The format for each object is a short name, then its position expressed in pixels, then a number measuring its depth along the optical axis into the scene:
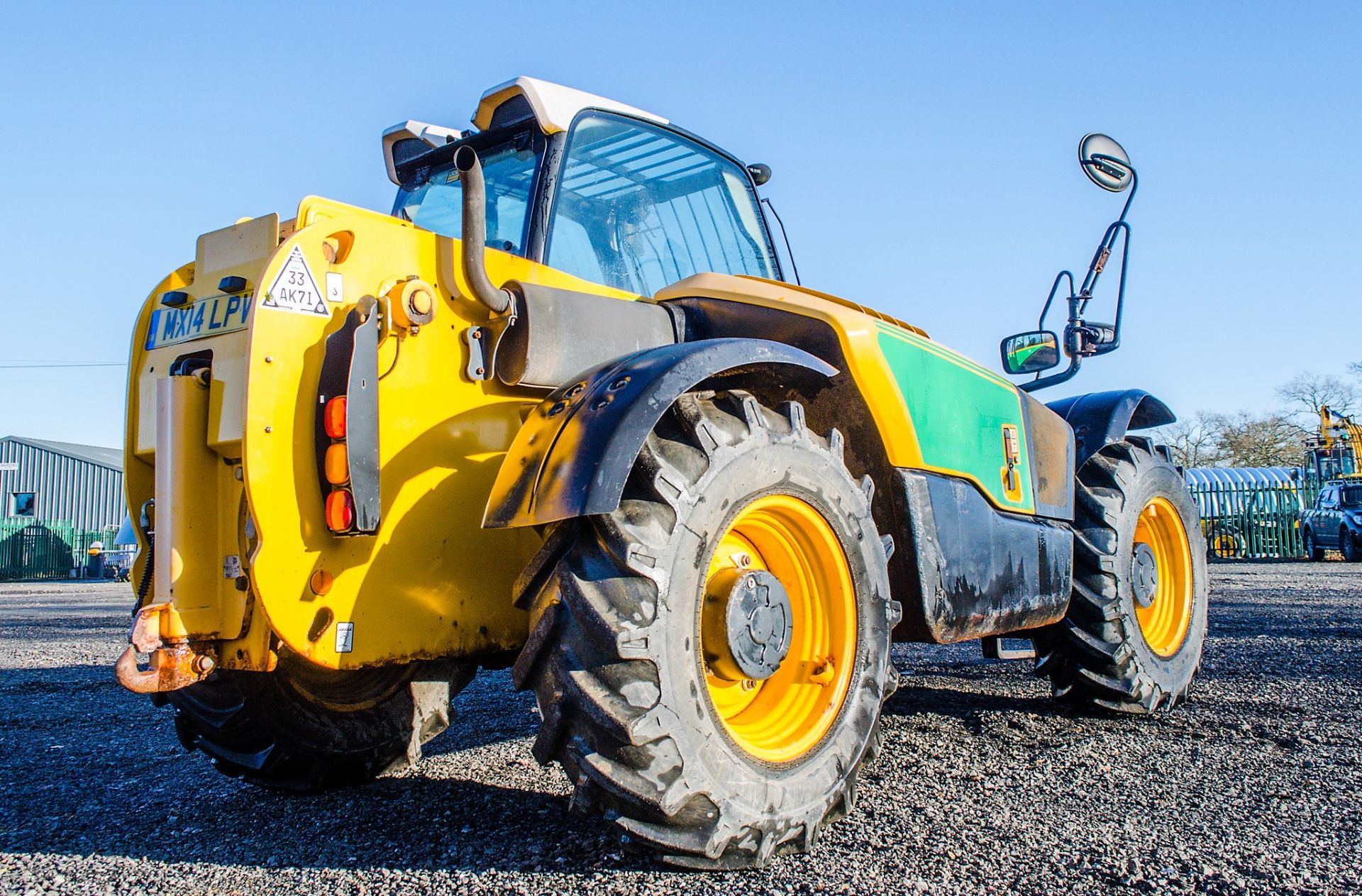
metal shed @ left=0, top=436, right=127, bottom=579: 40.00
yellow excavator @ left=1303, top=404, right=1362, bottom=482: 28.50
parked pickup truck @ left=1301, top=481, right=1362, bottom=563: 21.20
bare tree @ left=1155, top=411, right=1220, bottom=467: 47.31
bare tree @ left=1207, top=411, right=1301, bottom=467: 44.59
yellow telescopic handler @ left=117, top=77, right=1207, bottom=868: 2.51
